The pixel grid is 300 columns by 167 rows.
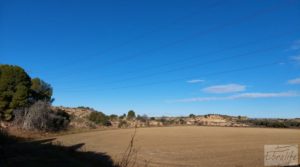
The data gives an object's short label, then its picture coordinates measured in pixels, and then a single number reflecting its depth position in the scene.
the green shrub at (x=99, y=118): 51.01
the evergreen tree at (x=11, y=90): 31.21
